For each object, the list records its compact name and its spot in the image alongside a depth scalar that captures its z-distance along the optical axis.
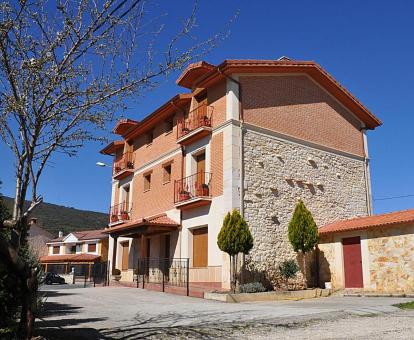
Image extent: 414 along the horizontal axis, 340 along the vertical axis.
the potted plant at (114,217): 25.53
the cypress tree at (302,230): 16.61
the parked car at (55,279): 36.10
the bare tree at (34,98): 6.11
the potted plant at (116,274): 23.61
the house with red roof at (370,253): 14.85
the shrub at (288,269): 16.22
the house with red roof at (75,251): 44.09
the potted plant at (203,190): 17.70
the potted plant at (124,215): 24.52
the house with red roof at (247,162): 17.09
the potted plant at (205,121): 18.38
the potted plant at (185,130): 19.61
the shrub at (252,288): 14.58
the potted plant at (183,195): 18.65
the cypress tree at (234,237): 14.98
